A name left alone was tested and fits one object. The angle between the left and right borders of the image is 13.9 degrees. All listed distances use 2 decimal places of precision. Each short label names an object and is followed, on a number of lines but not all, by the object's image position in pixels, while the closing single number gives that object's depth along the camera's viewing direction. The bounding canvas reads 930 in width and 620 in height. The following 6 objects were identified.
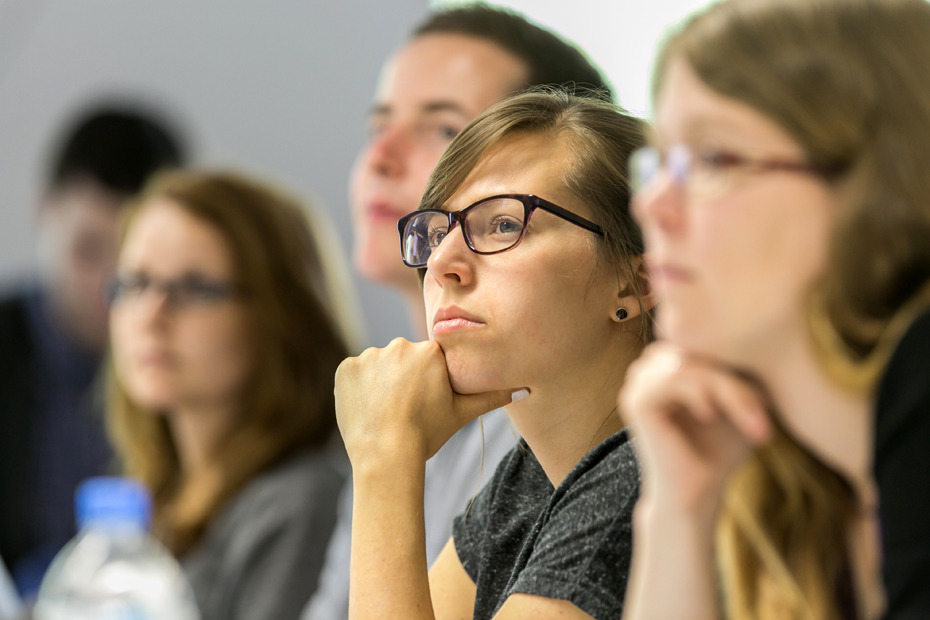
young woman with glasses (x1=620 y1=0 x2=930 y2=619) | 2.55
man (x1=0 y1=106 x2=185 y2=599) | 6.22
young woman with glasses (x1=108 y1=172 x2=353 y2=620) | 3.96
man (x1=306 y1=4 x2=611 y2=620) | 3.30
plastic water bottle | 3.27
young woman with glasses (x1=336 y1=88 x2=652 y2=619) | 2.79
